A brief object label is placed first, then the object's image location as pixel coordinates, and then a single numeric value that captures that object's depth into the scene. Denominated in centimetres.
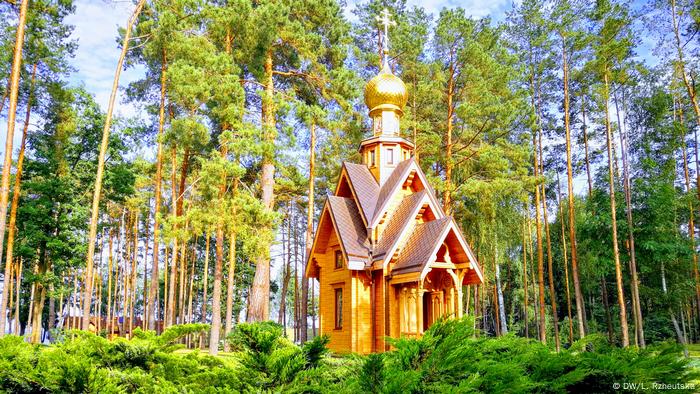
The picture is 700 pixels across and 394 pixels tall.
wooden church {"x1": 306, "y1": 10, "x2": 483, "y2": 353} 1485
